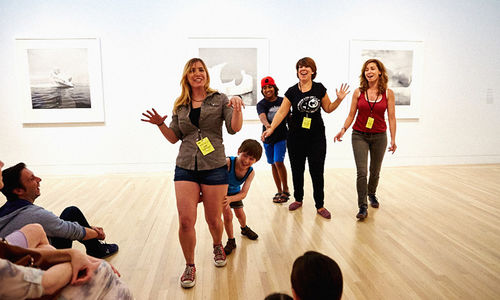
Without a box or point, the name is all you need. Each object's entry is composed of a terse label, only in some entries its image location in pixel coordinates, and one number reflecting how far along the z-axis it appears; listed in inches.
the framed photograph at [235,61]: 243.8
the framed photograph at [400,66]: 253.0
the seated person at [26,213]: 81.3
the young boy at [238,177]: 113.7
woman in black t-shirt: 149.0
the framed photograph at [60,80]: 234.4
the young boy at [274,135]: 171.6
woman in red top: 150.7
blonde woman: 96.7
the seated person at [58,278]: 44.5
